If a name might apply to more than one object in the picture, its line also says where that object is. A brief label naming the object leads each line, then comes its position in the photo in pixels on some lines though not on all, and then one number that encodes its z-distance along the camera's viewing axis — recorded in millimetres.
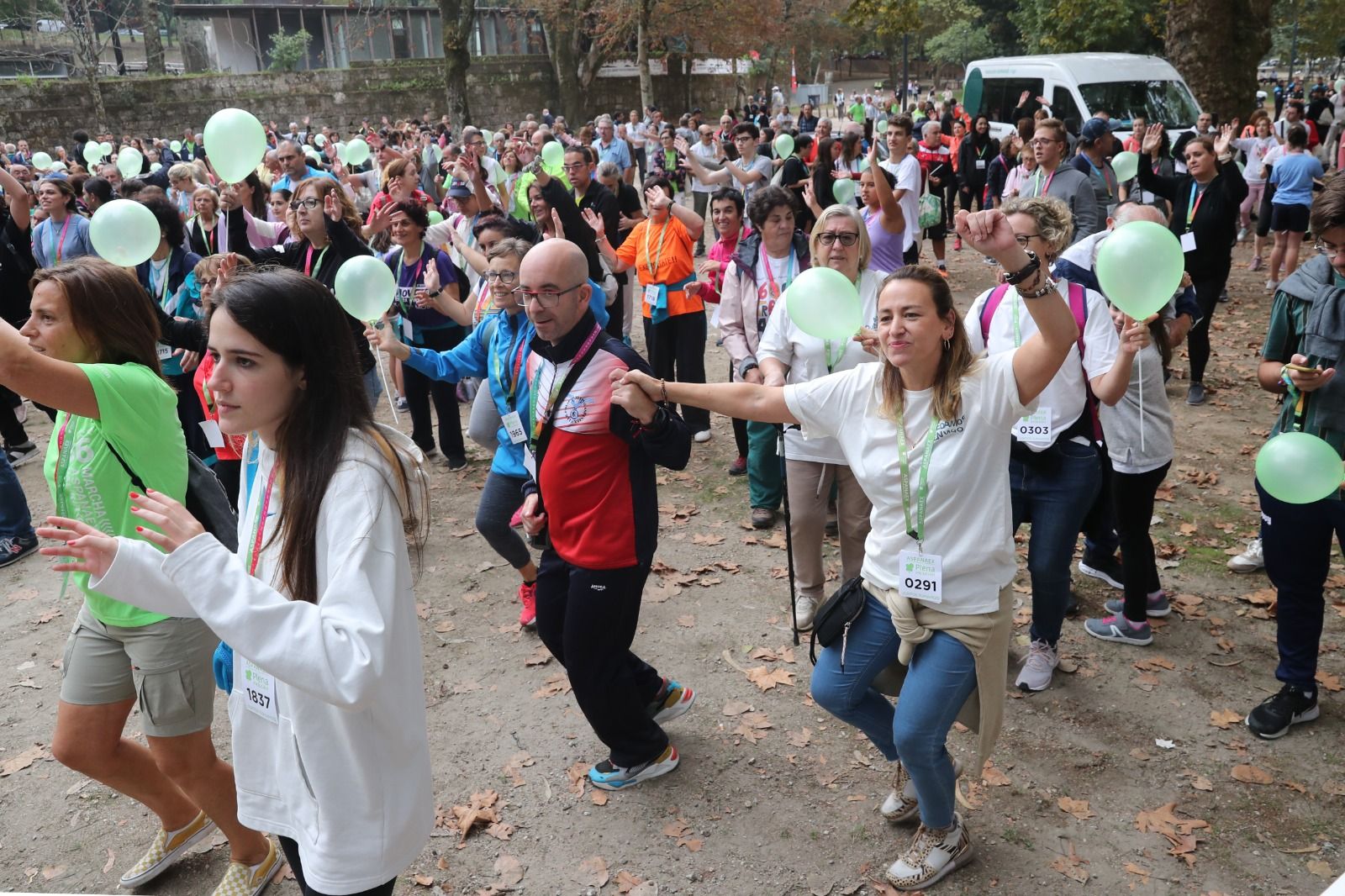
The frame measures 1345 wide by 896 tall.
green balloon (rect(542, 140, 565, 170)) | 12789
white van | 15539
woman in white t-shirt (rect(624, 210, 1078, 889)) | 2990
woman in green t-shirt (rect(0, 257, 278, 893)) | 3045
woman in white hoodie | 1861
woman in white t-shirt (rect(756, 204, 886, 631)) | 4871
